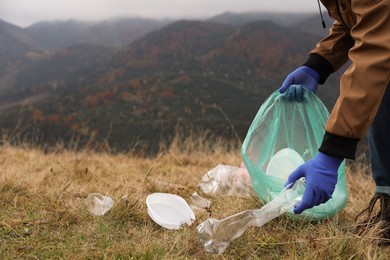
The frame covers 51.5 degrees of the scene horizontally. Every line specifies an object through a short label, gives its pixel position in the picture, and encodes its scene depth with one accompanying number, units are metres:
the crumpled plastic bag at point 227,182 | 2.11
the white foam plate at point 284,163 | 1.86
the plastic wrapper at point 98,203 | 1.63
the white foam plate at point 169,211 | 1.57
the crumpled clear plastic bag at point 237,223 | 1.30
